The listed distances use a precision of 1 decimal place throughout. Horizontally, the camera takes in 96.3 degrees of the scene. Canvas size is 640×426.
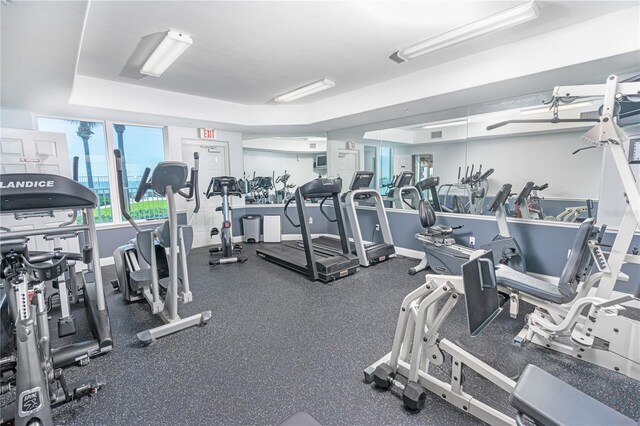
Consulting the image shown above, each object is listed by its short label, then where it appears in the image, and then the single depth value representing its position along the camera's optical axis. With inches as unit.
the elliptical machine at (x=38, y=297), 58.5
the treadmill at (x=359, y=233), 178.1
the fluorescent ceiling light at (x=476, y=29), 93.6
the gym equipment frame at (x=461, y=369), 43.8
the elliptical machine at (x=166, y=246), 100.0
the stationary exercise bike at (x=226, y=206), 189.8
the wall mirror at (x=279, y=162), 269.8
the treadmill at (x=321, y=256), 157.5
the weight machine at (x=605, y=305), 77.6
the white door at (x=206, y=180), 228.1
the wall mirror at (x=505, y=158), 151.4
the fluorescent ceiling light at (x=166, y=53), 109.2
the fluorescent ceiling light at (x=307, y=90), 162.6
